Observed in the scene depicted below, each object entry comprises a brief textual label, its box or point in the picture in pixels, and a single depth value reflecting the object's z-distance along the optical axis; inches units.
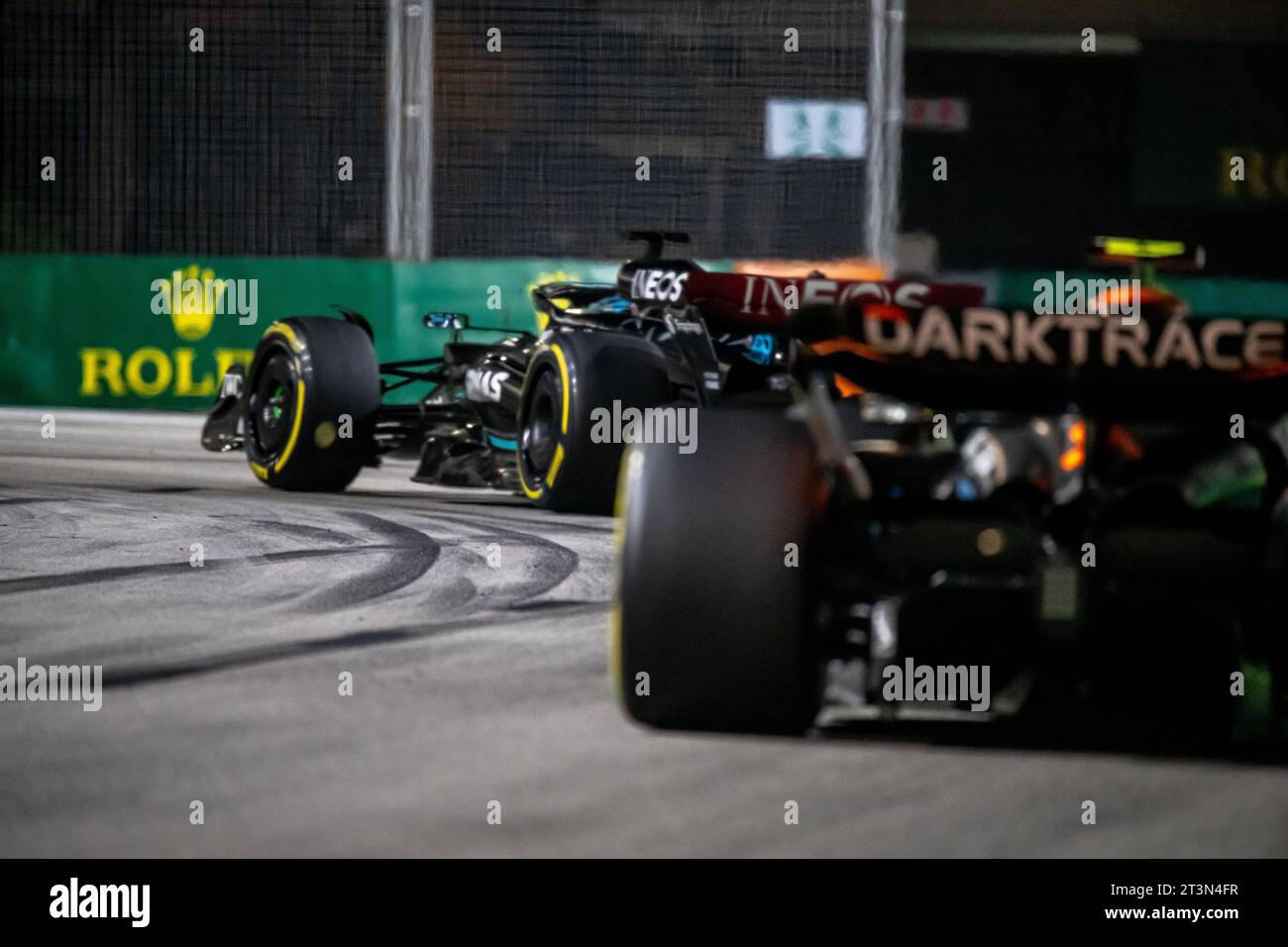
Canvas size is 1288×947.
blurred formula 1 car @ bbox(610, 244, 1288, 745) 345.4
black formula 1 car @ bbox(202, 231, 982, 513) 714.8
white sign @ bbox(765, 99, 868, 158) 1331.2
